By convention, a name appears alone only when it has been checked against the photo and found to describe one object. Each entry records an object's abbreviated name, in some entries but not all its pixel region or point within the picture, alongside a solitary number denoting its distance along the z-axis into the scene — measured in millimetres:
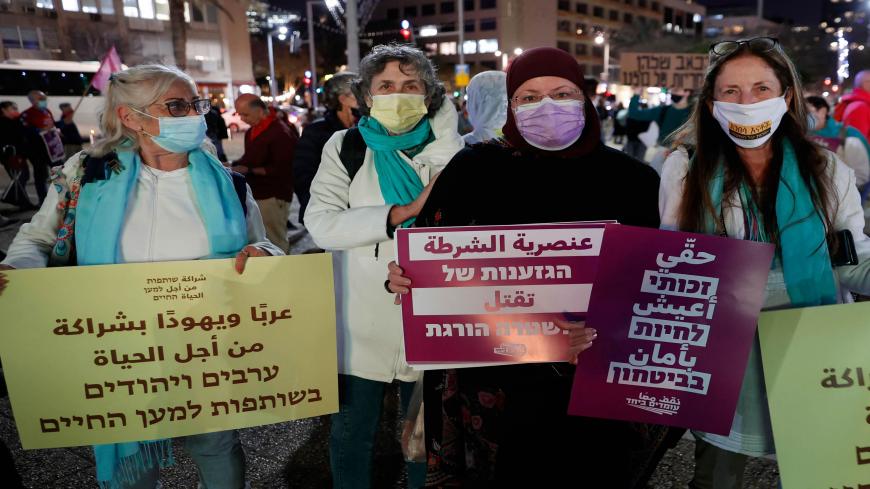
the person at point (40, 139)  11297
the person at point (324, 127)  4230
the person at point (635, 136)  10789
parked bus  23484
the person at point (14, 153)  10891
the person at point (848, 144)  5750
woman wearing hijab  1982
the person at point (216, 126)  10148
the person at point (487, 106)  4402
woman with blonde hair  2244
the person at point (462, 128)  9306
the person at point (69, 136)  13867
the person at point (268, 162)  6117
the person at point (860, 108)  6684
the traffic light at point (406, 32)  18844
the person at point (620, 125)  11852
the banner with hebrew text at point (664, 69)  9266
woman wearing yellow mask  2414
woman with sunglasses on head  1969
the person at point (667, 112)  8453
